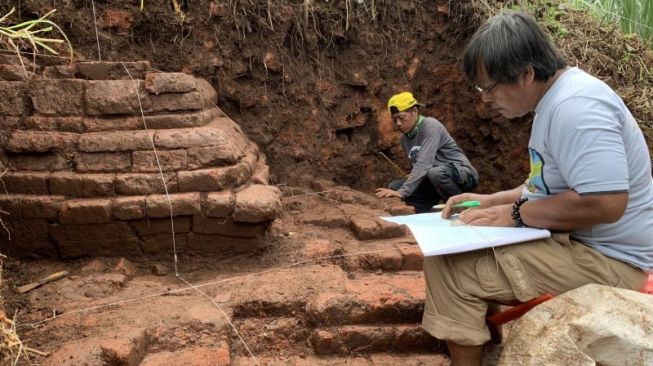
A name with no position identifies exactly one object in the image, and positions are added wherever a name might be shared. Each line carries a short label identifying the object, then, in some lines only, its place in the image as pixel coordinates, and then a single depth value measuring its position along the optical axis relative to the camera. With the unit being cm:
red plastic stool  208
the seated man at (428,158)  498
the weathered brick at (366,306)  272
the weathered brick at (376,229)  373
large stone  180
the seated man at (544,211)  190
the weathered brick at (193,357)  238
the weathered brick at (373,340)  268
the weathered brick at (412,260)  337
